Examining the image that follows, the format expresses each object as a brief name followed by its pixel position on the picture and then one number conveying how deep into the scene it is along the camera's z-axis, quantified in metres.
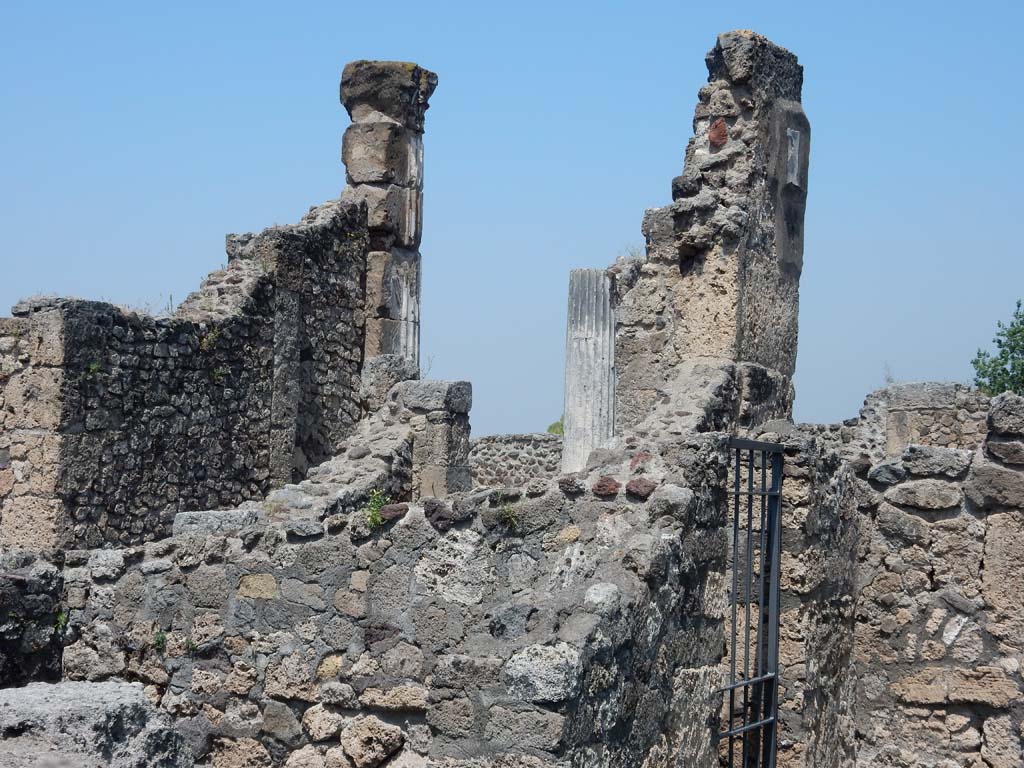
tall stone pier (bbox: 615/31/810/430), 19.58
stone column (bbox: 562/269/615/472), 35.69
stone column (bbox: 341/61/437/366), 28.11
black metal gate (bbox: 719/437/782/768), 13.48
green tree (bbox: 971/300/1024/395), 53.91
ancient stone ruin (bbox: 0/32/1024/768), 11.37
